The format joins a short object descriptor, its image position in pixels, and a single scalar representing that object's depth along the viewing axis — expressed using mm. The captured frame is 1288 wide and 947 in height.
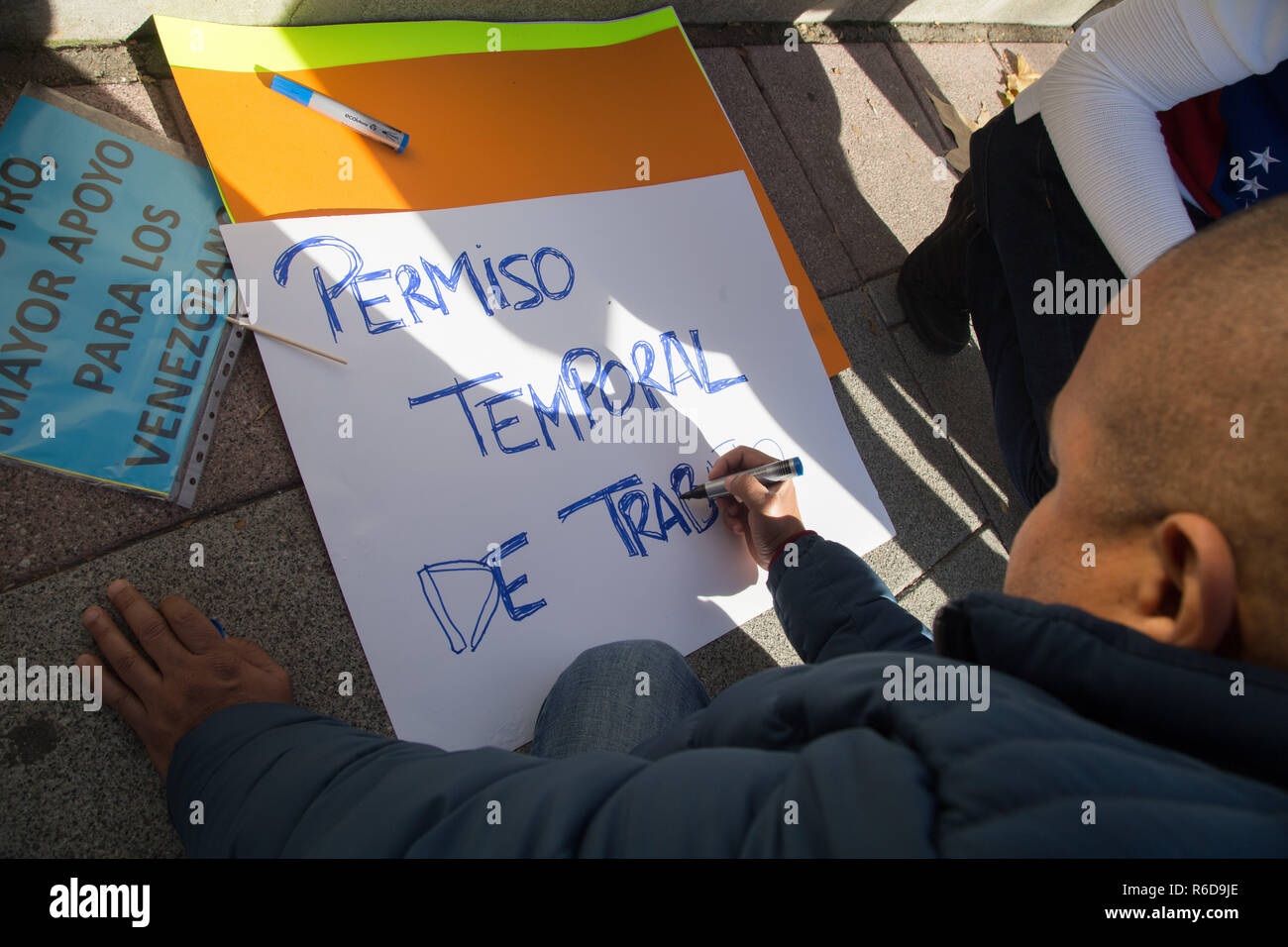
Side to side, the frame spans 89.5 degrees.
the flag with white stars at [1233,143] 1044
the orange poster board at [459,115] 948
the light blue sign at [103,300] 792
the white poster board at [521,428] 881
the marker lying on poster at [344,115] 975
